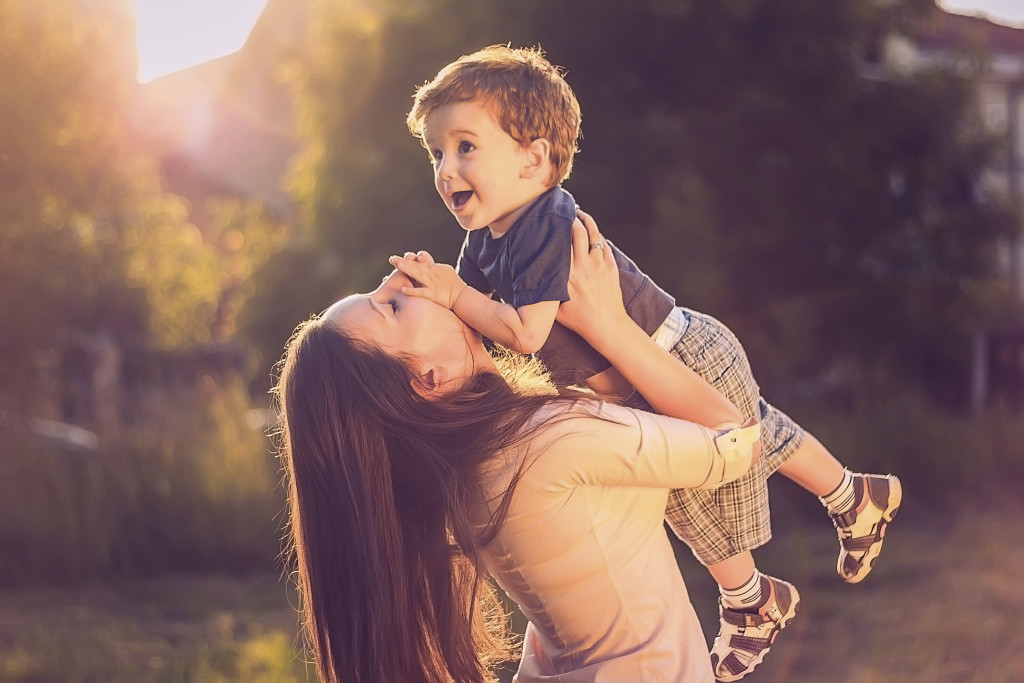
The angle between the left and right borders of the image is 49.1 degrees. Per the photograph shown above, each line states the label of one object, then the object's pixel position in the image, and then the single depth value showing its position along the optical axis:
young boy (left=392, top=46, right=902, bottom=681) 2.57
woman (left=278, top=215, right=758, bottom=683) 2.01
